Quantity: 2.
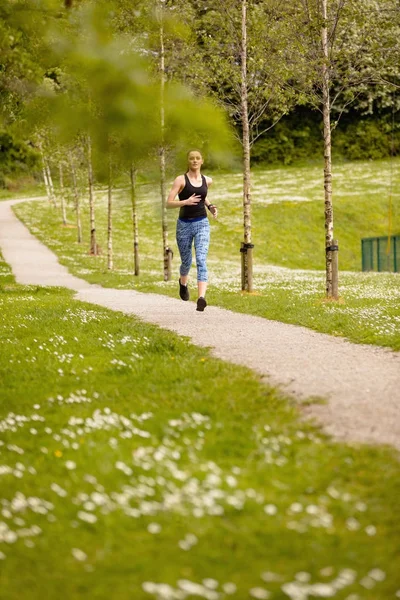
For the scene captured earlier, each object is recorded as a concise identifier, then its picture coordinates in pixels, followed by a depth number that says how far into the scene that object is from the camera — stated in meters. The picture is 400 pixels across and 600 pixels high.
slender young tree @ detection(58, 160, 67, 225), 60.53
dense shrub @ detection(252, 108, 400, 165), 83.12
